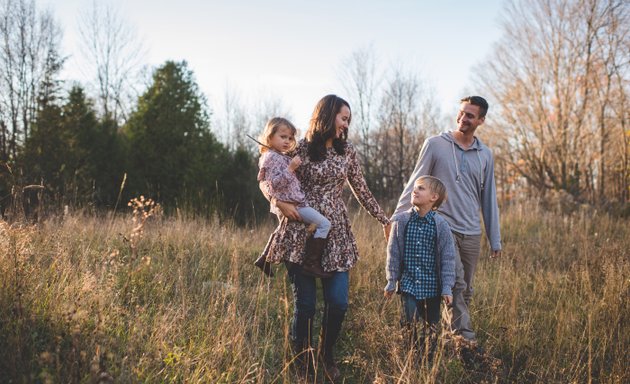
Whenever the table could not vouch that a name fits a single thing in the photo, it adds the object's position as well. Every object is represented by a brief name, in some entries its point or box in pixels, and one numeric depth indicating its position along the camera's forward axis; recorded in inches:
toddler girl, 125.2
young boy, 128.0
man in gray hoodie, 142.0
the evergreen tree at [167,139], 522.3
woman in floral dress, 125.9
